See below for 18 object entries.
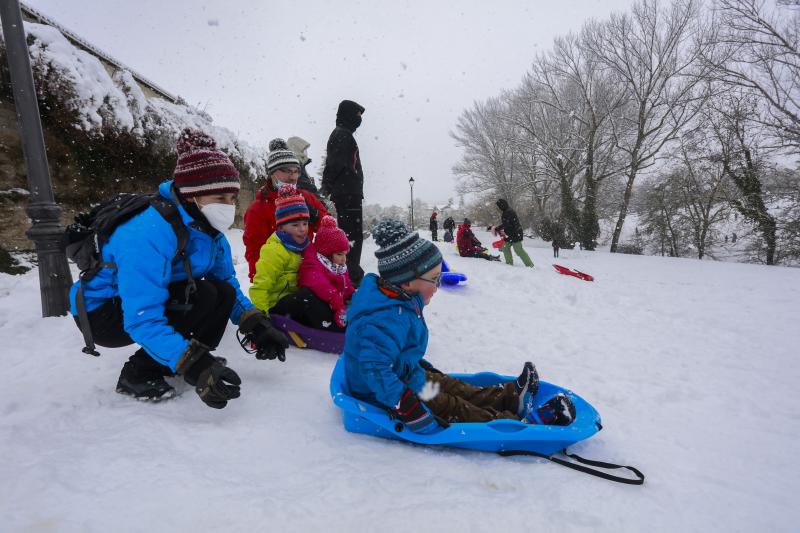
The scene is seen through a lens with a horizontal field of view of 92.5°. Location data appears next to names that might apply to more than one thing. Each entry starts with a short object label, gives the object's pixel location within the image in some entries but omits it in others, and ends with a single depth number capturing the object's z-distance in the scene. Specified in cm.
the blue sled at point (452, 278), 566
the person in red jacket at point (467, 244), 988
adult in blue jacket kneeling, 161
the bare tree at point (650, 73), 1510
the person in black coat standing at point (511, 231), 890
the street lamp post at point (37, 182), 288
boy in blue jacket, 172
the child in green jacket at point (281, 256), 284
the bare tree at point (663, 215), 1939
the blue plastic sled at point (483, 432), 165
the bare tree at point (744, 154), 1334
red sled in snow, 773
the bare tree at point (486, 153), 2523
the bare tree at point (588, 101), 1664
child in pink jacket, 289
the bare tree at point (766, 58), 1203
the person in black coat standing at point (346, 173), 424
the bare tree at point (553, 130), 1759
